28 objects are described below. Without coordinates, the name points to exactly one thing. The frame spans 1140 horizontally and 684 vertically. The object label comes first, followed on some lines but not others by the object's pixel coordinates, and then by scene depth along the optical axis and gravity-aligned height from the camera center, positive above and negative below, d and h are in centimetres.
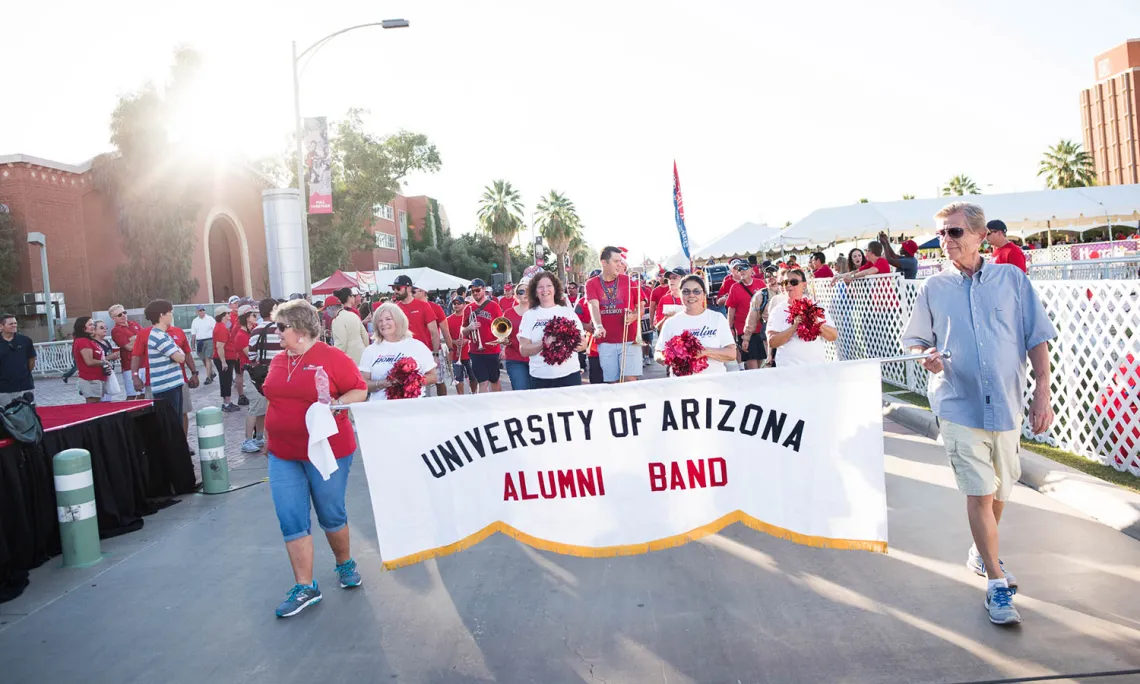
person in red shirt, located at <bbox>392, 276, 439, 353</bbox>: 1055 +36
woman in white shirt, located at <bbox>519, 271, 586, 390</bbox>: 736 +2
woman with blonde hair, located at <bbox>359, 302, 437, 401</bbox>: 646 -5
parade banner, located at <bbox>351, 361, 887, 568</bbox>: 418 -73
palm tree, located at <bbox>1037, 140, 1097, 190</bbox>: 7119 +1067
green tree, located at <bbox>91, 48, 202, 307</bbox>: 3497 +739
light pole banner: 2197 +519
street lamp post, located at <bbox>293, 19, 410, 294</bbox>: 2113 +515
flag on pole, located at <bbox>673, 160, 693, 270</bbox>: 1084 +146
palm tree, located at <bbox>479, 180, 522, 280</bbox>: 7475 +1139
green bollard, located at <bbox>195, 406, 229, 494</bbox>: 828 -95
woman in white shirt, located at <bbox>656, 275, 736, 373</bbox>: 632 -6
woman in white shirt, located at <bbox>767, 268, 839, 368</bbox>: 746 -23
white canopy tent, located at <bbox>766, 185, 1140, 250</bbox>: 2327 +243
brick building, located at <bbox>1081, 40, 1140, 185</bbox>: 8119 +1758
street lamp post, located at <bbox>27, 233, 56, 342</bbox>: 2531 +287
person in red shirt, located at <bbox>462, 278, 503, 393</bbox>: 1054 -4
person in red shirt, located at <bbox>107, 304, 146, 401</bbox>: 1221 +50
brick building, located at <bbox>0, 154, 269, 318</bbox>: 3334 +624
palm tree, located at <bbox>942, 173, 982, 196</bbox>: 7947 +1106
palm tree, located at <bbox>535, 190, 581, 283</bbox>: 8612 +1187
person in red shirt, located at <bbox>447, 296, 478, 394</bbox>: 1272 -21
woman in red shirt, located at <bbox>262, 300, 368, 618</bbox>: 480 -48
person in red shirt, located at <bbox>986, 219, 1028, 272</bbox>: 776 +43
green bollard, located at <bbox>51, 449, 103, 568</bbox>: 614 -104
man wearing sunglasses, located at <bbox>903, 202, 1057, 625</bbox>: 412 -39
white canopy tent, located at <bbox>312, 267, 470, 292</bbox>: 3731 +301
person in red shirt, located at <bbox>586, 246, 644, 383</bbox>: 830 +18
